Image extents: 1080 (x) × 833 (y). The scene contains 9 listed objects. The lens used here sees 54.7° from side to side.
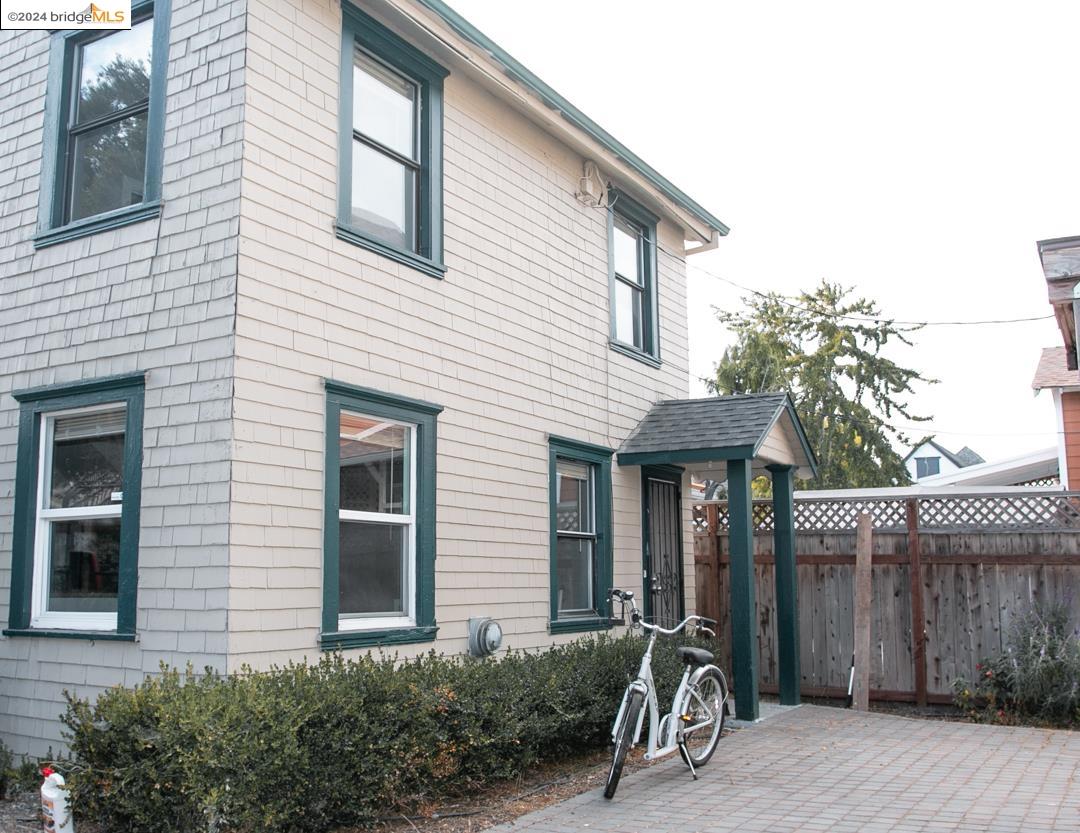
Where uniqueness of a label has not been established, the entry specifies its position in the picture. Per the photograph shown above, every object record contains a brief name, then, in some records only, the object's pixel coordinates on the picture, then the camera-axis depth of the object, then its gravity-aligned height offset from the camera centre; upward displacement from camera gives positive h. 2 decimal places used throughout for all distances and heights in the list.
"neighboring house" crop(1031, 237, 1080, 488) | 16.12 +2.38
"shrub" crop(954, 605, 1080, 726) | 10.04 -1.20
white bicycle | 6.86 -1.10
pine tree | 30.09 +5.26
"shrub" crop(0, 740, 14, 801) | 6.70 -1.32
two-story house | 6.58 +1.52
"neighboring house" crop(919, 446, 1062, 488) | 24.23 +1.98
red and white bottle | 5.56 -1.28
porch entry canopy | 10.02 +1.00
